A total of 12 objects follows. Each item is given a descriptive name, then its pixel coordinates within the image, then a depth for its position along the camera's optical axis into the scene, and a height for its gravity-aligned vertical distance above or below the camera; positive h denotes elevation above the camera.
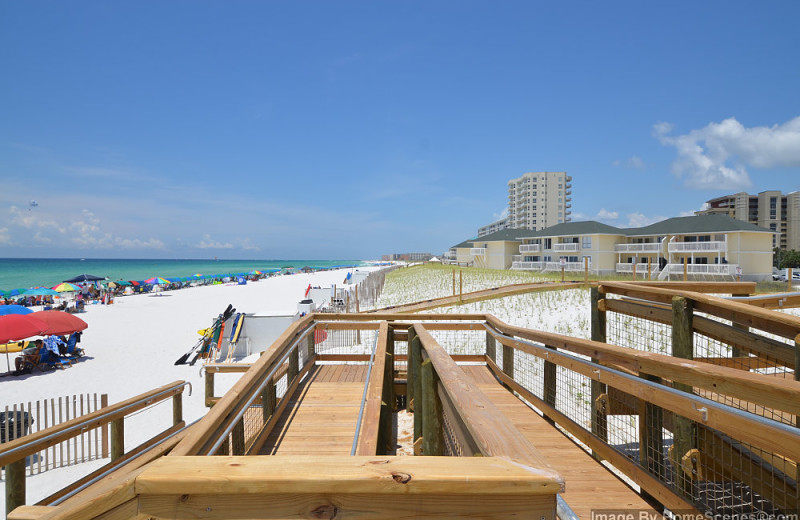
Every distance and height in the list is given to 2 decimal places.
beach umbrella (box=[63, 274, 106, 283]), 40.73 -1.74
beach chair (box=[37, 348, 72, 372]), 13.53 -3.52
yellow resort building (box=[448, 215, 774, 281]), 34.19 +1.04
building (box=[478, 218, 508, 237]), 138.81 +12.53
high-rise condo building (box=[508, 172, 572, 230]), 104.81 +16.67
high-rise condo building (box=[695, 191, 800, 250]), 93.06 +11.55
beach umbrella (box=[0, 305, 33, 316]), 14.35 -1.80
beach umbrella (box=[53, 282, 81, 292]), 32.14 -2.14
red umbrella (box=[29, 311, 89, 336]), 12.54 -2.05
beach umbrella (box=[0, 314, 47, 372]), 11.15 -1.97
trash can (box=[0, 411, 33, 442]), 6.76 -2.95
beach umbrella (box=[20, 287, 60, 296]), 34.31 -2.68
